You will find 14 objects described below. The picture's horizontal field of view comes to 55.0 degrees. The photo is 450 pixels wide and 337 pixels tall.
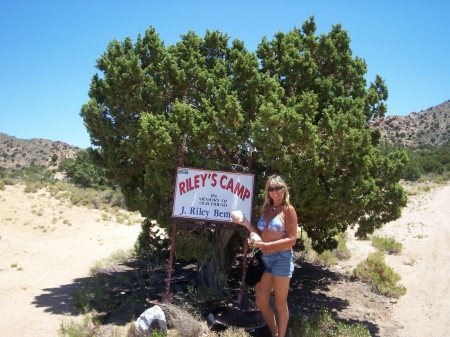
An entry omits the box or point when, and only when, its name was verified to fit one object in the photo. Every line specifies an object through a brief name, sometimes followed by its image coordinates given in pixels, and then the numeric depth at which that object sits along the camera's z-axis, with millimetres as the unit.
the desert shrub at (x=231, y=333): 5953
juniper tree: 6816
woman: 5180
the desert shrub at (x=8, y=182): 25925
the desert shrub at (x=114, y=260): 11288
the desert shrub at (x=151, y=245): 10500
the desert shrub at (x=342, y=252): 13266
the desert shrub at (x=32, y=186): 25412
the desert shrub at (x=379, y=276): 9734
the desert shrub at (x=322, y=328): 6262
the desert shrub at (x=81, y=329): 6418
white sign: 6648
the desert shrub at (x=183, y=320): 6176
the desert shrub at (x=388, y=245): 14230
